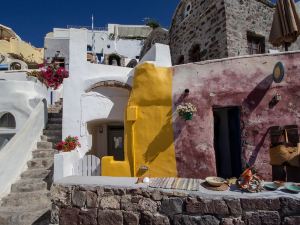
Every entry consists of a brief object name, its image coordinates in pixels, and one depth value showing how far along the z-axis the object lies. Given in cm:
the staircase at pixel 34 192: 628
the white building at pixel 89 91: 905
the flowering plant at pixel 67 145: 801
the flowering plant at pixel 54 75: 1172
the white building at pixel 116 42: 2627
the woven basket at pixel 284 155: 495
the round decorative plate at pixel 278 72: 626
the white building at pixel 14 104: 1125
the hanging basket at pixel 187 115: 682
